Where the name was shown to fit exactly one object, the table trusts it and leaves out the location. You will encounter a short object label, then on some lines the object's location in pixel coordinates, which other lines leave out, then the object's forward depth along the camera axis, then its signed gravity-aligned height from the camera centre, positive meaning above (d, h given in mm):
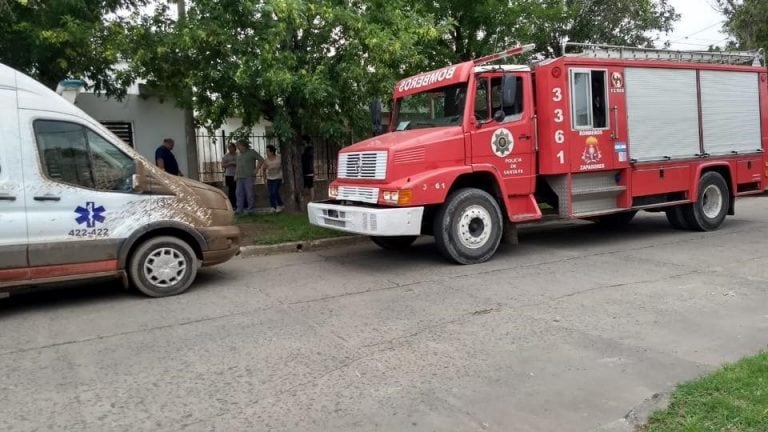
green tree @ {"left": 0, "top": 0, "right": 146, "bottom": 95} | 9281 +2589
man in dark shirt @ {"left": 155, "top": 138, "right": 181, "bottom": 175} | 13398 +876
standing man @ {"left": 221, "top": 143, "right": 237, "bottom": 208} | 14719 +633
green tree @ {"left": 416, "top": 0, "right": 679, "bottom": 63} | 13135 +3512
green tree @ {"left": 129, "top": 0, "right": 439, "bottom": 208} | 9945 +2315
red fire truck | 8039 +380
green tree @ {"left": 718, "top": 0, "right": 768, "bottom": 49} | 17386 +4070
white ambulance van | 6125 -56
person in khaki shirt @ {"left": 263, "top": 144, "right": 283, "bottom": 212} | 14172 +371
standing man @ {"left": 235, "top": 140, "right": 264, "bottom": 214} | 13836 +434
